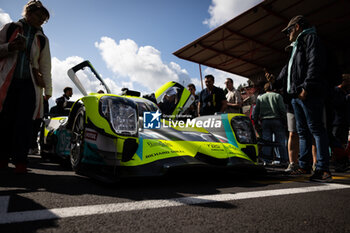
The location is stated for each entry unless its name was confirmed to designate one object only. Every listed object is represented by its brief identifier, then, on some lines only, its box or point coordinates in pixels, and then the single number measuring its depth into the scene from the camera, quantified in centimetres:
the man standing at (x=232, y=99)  500
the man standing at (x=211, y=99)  430
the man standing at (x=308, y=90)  238
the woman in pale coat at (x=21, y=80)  234
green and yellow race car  191
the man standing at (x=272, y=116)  410
